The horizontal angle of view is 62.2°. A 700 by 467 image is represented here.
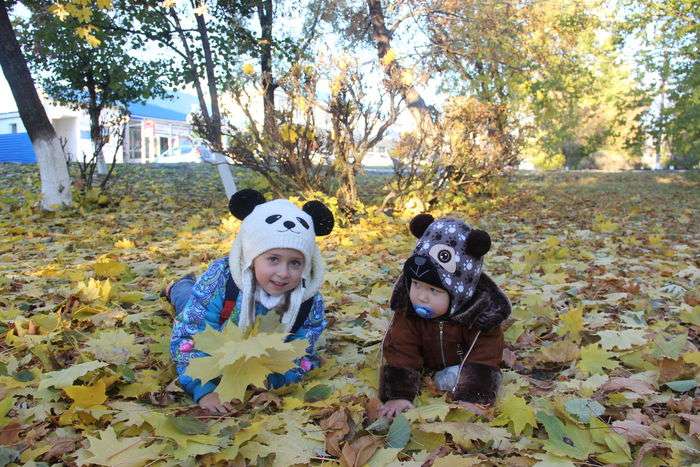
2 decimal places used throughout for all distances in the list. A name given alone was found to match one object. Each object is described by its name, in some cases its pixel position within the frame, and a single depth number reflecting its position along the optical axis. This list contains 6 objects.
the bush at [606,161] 31.45
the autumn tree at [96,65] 9.15
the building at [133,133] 22.94
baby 2.06
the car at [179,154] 28.52
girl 2.17
